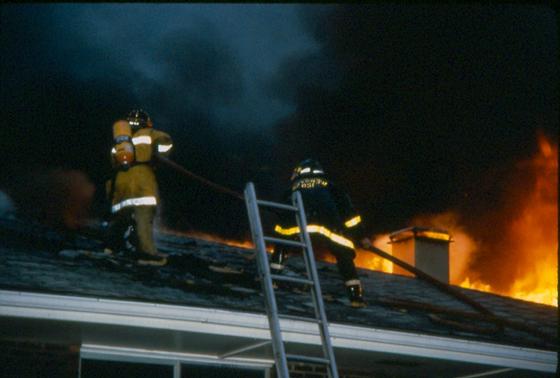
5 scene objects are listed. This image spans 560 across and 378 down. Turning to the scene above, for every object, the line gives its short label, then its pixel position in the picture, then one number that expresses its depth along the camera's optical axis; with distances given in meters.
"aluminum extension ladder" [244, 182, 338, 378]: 11.14
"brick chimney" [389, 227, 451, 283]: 26.16
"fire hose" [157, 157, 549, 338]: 17.17
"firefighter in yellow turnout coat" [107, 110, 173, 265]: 16.59
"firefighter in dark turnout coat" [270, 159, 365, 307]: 17.08
